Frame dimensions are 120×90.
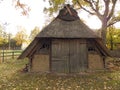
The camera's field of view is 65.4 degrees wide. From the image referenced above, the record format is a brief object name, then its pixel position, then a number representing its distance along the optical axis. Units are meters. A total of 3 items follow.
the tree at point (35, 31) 29.49
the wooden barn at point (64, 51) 7.59
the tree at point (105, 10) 10.70
